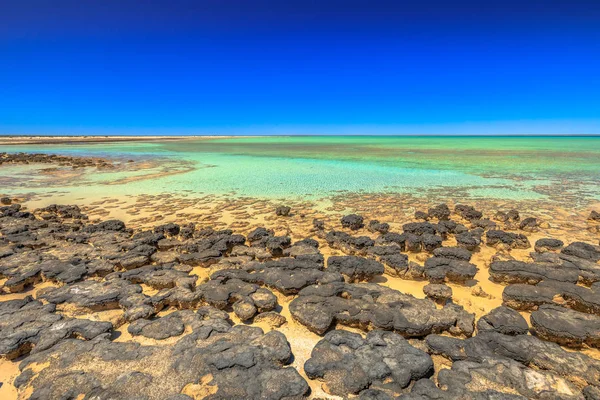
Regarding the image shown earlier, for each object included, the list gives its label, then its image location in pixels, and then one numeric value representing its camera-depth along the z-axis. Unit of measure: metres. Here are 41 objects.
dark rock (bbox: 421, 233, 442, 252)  5.88
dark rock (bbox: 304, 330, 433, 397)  2.74
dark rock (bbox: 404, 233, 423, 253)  6.01
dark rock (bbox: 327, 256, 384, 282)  4.91
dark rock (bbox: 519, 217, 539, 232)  7.14
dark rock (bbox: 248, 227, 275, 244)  6.61
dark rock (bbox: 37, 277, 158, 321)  3.96
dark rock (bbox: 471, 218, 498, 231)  7.33
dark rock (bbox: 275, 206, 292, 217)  8.68
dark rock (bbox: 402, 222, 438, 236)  6.83
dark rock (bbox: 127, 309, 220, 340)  3.45
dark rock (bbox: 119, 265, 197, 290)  4.63
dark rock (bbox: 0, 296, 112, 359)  3.24
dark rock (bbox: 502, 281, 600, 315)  3.92
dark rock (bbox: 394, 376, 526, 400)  2.51
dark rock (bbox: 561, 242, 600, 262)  5.33
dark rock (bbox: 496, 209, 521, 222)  7.90
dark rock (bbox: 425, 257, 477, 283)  4.75
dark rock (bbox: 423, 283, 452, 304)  4.25
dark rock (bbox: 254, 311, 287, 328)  3.79
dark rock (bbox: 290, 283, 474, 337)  3.52
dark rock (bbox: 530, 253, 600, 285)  4.56
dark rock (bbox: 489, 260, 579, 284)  4.55
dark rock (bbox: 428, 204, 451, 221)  8.25
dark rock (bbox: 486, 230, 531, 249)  6.18
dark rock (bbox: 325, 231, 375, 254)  5.98
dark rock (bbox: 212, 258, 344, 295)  4.50
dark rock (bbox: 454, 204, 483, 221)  8.09
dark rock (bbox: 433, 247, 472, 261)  5.31
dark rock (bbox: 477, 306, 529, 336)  3.43
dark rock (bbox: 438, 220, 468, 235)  6.92
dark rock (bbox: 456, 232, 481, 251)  6.11
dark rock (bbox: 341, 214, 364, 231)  7.52
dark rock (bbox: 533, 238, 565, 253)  5.96
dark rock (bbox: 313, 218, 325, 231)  7.47
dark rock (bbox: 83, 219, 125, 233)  7.20
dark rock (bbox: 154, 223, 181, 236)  7.11
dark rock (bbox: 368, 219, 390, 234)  7.22
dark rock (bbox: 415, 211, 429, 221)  8.21
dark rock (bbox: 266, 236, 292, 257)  5.90
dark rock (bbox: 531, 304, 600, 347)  3.27
